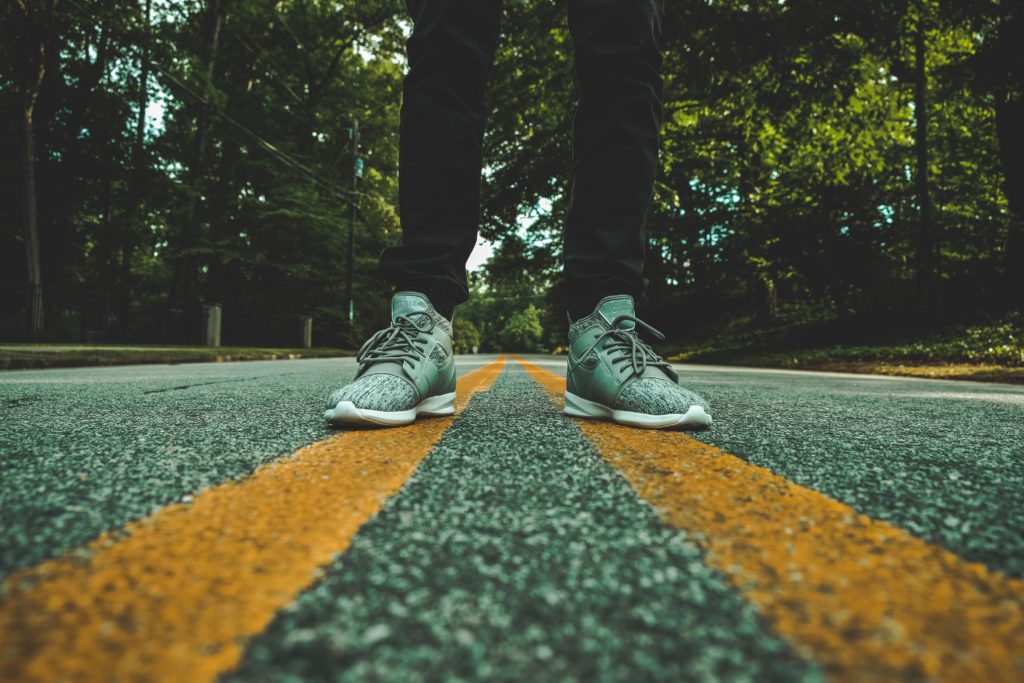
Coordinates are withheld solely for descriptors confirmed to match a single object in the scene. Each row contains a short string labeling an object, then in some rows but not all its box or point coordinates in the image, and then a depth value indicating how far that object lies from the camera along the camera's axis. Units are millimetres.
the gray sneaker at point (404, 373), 1386
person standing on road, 1682
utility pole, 21109
